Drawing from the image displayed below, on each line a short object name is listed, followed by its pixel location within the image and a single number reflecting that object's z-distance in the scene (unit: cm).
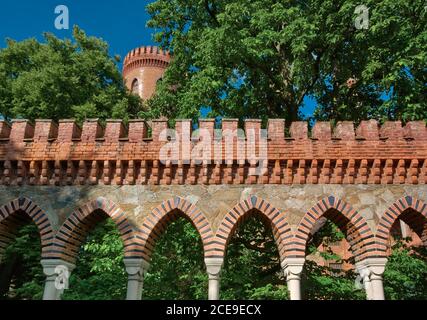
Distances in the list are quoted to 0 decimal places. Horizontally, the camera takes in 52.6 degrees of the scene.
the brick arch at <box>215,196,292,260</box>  775
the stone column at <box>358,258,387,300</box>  752
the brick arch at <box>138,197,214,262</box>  786
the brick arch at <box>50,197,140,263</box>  788
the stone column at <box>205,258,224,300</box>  761
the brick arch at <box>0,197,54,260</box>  801
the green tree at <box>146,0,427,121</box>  1170
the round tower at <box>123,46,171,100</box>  3625
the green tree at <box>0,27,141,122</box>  1708
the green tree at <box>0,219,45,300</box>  1238
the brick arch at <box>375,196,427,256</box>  769
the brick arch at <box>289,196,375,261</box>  770
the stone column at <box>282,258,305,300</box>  753
